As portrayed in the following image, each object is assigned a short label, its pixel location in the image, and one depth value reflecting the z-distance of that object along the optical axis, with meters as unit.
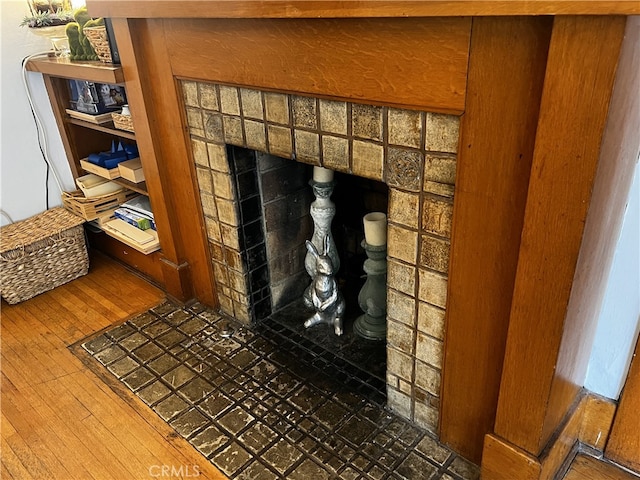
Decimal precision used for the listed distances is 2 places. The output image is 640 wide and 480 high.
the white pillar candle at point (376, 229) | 1.73
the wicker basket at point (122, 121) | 2.04
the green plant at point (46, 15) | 2.17
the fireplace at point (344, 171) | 1.21
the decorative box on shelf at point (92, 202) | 2.35
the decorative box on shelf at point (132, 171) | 2.20
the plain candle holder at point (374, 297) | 1.79
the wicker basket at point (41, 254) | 2.17
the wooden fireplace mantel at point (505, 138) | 0.88
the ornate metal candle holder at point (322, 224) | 1.81
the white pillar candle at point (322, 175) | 1.77
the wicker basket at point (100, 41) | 1.87
